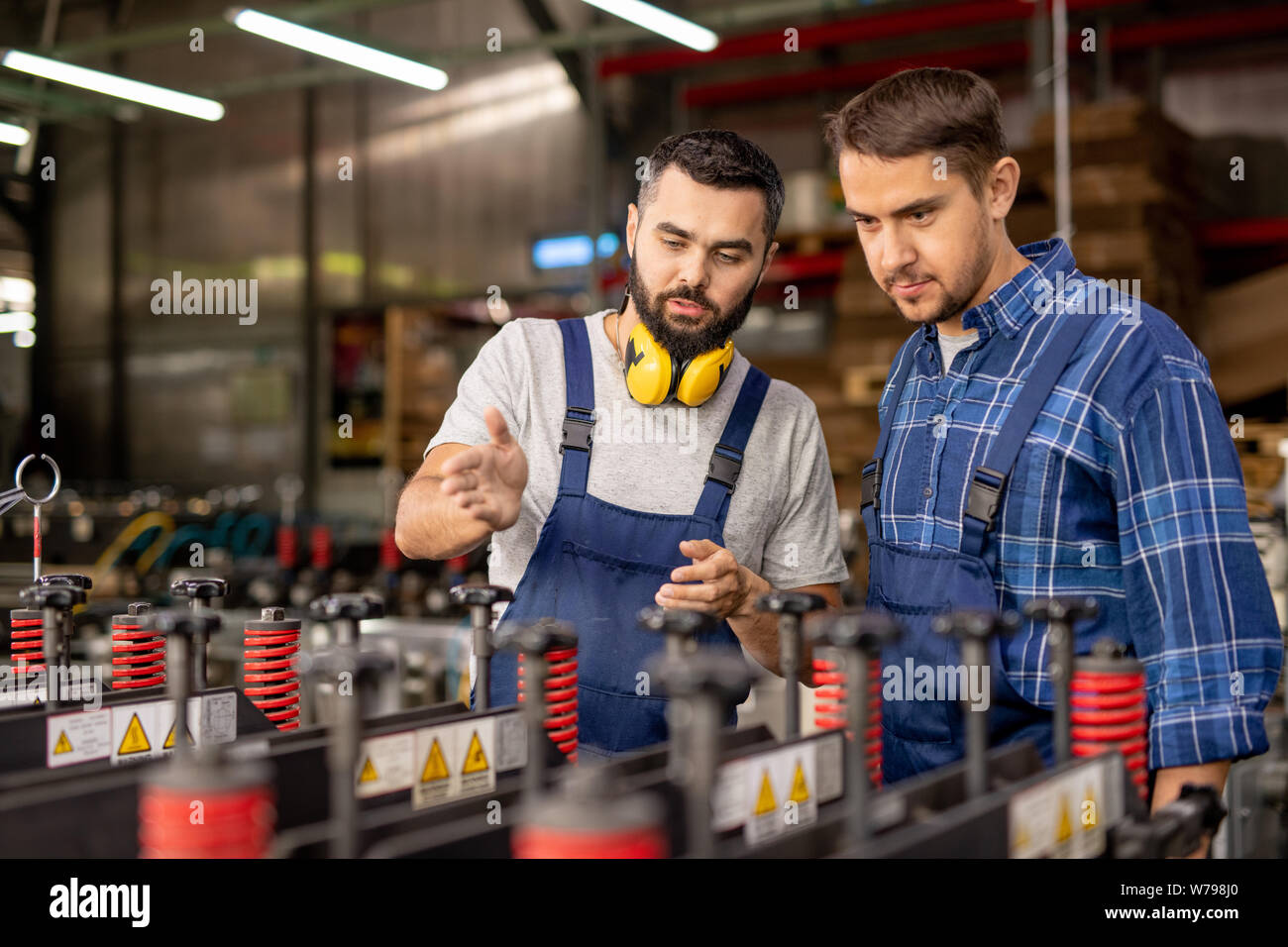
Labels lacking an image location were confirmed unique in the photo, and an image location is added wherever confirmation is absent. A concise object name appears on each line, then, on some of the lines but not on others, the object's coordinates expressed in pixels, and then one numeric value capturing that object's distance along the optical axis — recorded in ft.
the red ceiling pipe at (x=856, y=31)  24.45
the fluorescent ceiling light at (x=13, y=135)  25.57
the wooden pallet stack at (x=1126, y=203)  18.11
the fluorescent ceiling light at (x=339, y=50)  19.34
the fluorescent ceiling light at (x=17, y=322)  37.65
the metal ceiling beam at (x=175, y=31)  22.74
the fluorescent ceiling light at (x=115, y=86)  22.09
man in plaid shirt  4.93
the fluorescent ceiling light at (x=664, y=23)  19.48
